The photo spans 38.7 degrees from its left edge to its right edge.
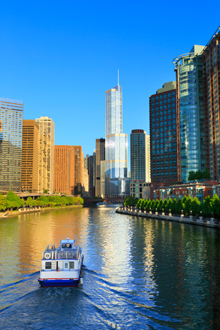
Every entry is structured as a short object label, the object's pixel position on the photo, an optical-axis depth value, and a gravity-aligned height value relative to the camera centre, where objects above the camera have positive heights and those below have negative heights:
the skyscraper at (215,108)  189.50 +50.11
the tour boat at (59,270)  35.22 -9.19
